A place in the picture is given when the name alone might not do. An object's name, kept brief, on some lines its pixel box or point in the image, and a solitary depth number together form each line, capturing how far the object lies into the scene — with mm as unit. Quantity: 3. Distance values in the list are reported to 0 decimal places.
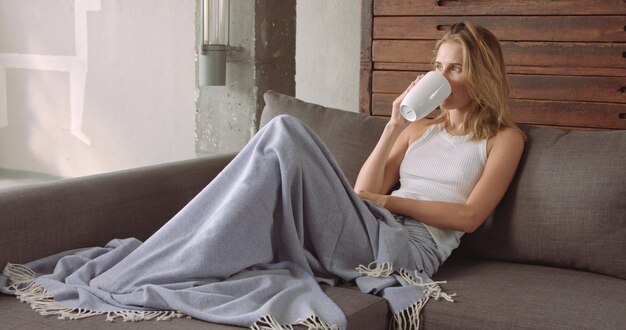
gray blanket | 1824
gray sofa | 1907
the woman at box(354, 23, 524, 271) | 2250
